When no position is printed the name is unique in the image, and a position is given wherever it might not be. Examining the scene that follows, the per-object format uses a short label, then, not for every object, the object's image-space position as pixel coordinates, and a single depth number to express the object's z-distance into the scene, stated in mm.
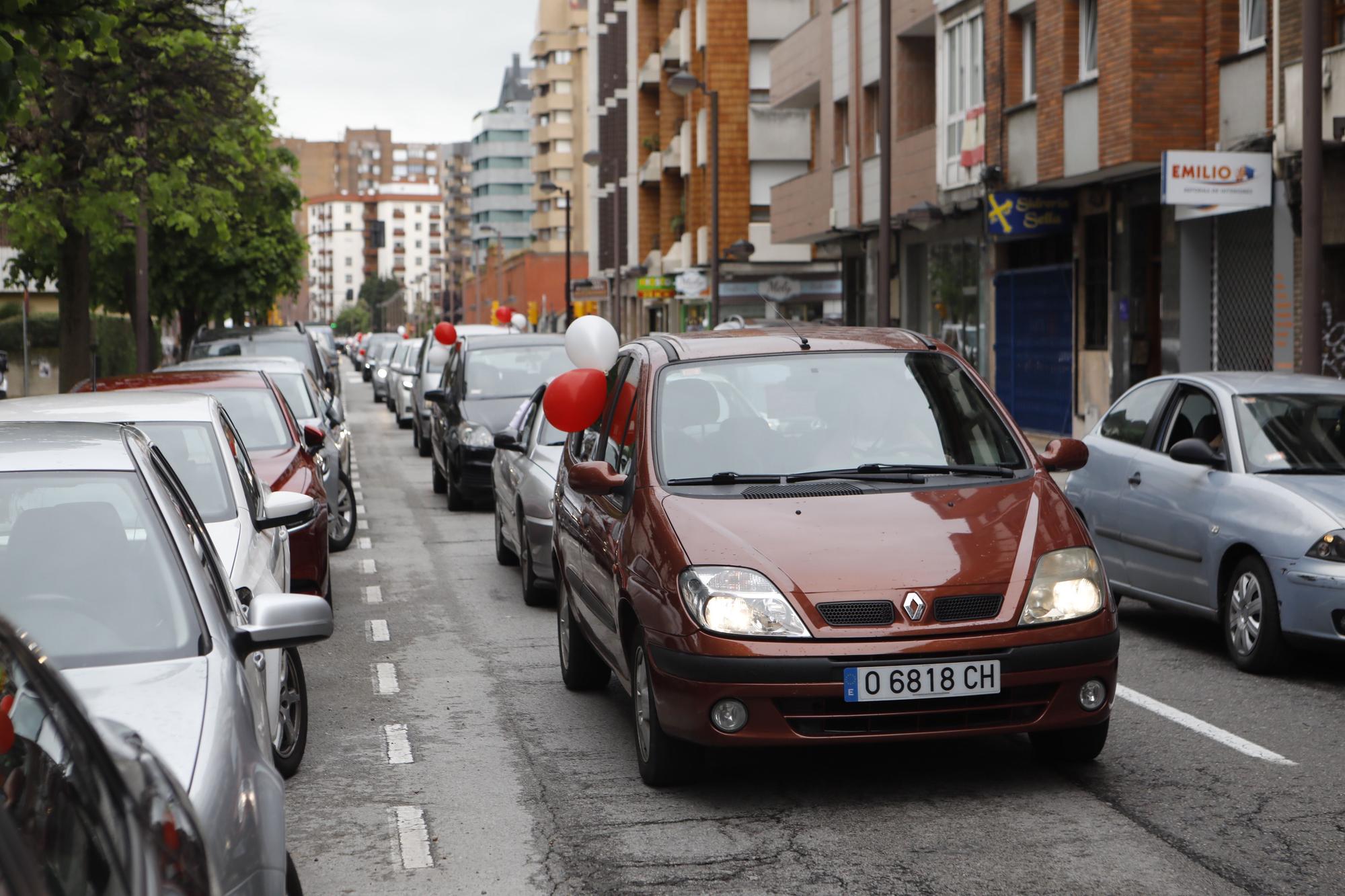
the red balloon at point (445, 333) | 27984
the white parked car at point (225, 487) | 6668
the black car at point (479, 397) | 17703
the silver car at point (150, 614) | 3512
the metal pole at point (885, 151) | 24812
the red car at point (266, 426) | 11320
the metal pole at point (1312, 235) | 14430
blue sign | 26266
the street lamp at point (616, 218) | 62031
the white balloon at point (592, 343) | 10195
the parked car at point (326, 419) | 14398
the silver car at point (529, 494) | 11352
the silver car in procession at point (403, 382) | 35094
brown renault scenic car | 5926
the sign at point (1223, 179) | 18766
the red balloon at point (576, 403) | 8680
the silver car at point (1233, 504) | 8406
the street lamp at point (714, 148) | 39250
